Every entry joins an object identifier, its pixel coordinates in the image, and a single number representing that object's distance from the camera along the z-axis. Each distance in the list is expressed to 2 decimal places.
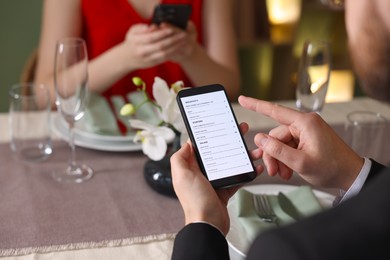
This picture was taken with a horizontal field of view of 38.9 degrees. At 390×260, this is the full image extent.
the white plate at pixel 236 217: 0.79
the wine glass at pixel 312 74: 1.15
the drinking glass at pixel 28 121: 1.12
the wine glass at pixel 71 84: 1.03
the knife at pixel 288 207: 0.88
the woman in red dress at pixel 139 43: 1.36
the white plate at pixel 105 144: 1.13
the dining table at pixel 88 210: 0.83
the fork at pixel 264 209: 0.87
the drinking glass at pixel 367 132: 1.06
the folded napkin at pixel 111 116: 1.18
